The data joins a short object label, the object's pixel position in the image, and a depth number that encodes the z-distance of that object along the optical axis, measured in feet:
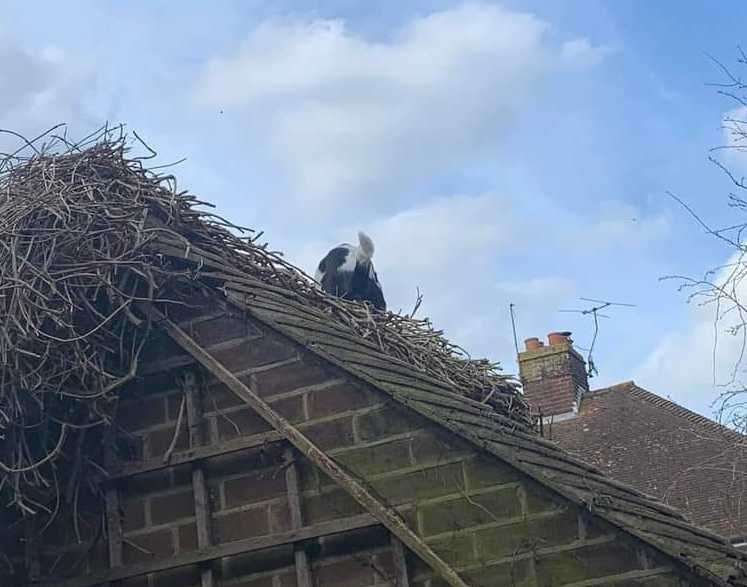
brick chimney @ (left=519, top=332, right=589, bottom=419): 55.16
